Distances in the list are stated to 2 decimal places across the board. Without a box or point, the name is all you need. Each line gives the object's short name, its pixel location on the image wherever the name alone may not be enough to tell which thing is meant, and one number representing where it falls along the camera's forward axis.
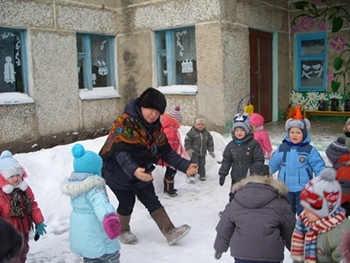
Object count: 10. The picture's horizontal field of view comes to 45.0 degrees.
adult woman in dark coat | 3.73
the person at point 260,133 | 6.18
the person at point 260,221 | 2.47
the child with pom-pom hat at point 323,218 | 2.32
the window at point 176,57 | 8.65
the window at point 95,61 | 8.89
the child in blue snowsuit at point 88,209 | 2.96
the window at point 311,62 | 10.30
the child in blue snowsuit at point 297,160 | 3.84
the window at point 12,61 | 7.52
